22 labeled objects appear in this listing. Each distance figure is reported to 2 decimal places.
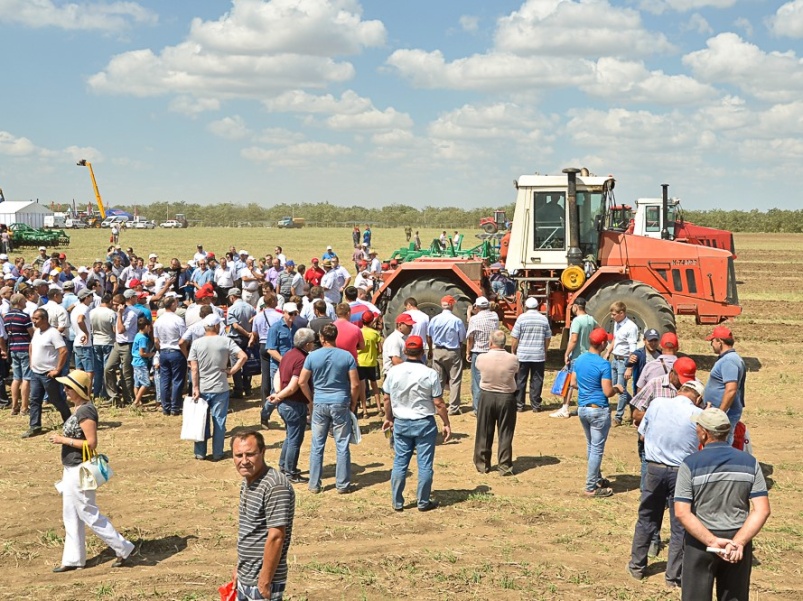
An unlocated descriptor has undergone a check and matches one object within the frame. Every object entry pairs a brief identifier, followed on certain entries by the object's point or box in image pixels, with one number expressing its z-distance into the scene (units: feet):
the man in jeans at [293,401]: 28.35
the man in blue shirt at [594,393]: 26.45
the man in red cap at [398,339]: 32.86
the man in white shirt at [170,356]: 36.63
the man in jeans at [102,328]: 39.65
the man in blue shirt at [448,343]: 37.32
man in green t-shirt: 36.94
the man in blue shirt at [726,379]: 25.31
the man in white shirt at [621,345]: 35.90
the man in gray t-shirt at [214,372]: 30.96
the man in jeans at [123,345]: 39.58
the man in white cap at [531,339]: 37.96
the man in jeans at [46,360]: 34.65
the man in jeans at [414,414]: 25.88
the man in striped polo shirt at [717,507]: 15.89
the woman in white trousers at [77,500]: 22.04
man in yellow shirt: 36.47
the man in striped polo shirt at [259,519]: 14.96
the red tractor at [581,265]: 46.75
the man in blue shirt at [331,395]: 27.37
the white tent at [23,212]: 199.11
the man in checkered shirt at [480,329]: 36.94
